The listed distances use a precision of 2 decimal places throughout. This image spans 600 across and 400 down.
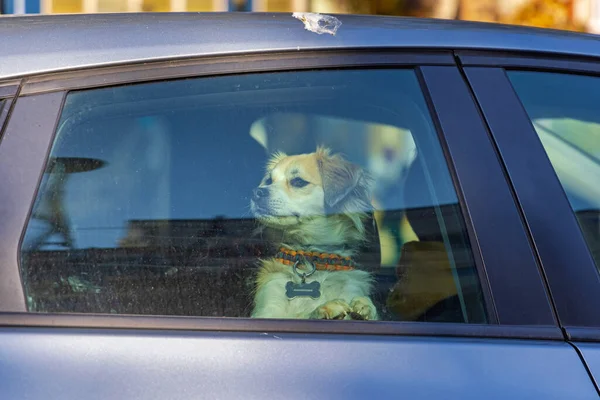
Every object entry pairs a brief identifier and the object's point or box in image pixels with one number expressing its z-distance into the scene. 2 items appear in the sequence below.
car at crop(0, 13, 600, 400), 5.13
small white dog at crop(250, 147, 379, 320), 5.28
